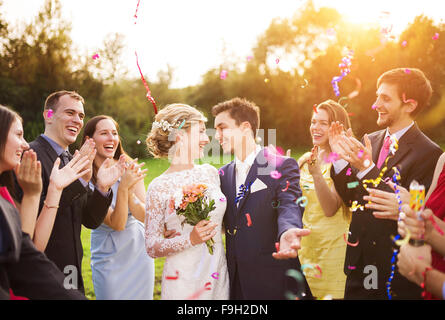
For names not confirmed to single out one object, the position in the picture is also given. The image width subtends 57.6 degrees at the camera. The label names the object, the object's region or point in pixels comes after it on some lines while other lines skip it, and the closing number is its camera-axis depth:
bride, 3.74
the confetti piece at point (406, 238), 2.79
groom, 3.72
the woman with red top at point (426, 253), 2.75
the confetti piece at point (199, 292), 3.80
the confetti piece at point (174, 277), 3.87
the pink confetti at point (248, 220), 3.76
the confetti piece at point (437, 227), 2.98
